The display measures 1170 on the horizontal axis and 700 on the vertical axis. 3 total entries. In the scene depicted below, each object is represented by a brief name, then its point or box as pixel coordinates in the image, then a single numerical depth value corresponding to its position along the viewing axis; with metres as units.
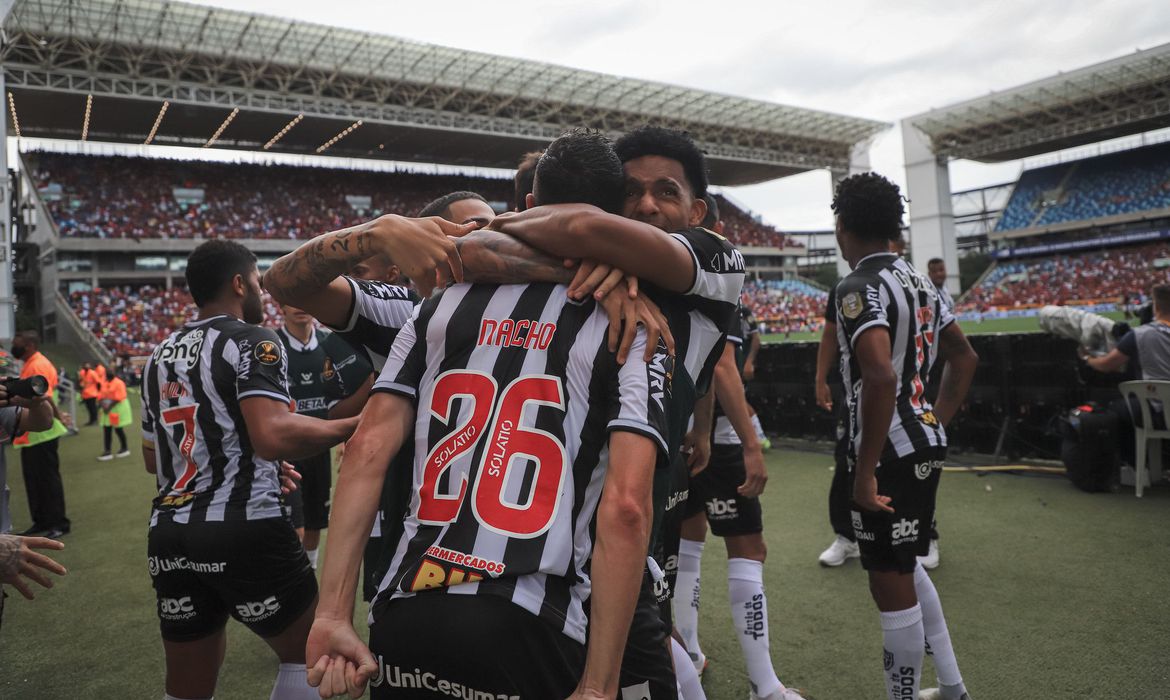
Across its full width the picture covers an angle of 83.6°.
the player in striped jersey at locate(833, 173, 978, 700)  2.64
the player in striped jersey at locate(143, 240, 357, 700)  2.51
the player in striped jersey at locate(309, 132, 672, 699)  1.20
